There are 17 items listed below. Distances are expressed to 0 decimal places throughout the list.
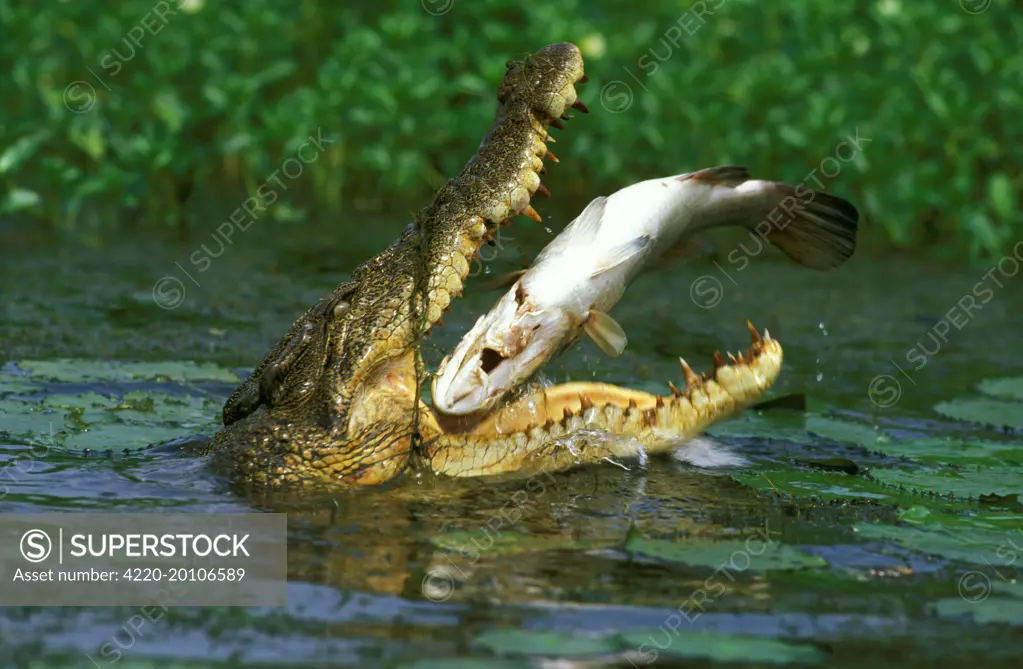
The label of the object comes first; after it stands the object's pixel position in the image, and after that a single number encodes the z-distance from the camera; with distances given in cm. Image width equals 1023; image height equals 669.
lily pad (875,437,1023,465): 1157
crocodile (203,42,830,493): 965
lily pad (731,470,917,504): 1045
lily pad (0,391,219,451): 1155
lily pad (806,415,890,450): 1227
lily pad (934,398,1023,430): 1291
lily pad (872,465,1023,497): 1054
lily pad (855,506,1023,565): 917
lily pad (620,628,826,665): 739
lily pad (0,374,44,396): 1296
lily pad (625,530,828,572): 884
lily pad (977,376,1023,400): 1377
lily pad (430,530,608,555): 907
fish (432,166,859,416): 1008
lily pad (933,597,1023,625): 810
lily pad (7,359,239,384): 1345
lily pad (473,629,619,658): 734
